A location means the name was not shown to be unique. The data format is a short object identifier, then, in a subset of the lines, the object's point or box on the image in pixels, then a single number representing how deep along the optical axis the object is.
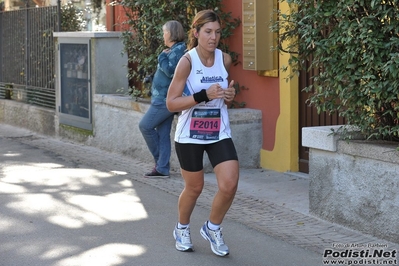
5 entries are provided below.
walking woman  8.68
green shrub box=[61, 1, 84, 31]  13.95
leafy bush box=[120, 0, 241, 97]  10.02
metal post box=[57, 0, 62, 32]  13.34
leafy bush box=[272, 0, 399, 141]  6.13
